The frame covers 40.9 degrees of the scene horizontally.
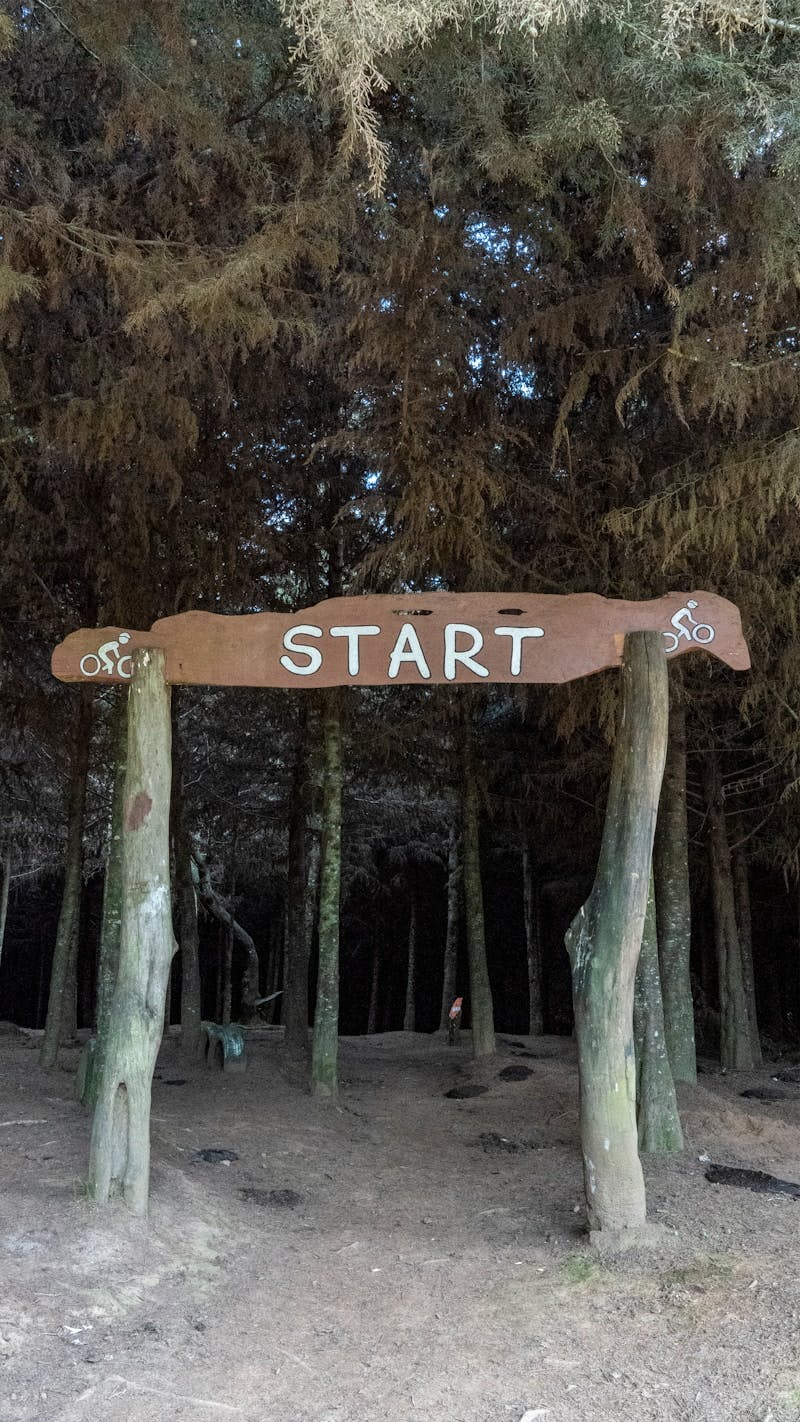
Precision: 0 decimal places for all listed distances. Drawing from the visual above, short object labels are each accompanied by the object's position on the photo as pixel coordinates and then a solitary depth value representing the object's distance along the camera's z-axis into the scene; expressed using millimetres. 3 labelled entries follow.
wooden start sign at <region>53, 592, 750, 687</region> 5598
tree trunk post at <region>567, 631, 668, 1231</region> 5211
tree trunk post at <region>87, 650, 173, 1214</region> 5332
